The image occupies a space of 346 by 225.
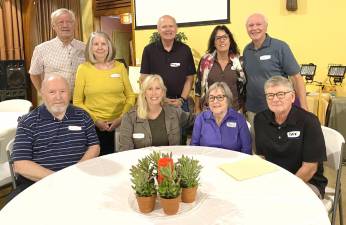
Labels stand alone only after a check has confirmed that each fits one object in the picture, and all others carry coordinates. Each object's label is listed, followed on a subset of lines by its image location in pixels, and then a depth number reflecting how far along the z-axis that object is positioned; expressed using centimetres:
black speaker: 556
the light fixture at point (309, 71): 432
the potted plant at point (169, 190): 120
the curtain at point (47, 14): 625
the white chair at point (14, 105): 346
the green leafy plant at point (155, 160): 129
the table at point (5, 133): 250
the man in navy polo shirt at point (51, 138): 199
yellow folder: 158
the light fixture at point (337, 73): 417
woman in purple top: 227
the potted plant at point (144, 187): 124
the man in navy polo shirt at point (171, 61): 306
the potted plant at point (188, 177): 126
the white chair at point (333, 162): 188
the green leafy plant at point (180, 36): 504
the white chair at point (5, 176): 234
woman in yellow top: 265
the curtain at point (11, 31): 563
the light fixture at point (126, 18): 672
